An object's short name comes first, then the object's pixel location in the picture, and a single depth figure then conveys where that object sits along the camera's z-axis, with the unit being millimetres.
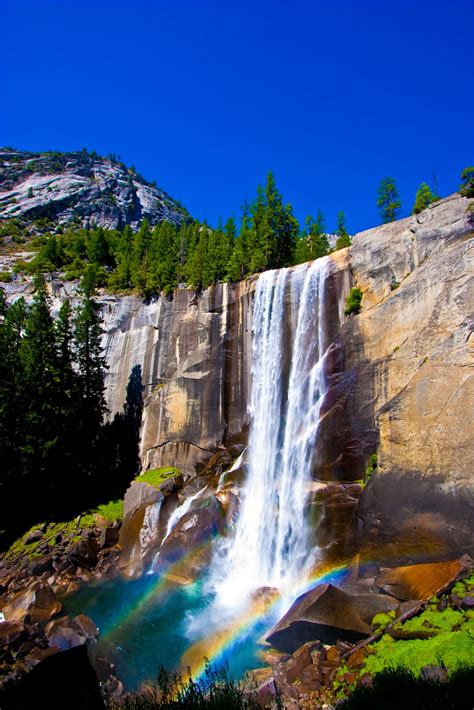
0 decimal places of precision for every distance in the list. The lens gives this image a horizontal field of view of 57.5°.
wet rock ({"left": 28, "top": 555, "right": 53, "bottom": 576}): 26344
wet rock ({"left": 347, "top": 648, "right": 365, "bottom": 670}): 12758
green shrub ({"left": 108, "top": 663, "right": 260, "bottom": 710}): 7752
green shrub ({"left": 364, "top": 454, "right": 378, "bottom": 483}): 21016
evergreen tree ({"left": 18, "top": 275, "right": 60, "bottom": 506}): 32812
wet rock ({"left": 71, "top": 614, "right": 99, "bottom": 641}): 18641
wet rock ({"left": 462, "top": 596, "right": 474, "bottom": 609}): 12844
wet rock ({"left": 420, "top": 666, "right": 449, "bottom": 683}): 9218
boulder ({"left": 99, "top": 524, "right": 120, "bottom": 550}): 29453
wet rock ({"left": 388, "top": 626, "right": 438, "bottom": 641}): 12312
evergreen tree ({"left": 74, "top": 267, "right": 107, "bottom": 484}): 36688
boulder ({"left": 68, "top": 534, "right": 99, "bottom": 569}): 27109
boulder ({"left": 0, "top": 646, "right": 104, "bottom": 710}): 13492
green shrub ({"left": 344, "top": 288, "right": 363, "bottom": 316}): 26125
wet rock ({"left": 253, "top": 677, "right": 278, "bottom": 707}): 12219
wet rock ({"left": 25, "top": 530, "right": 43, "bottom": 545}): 30594
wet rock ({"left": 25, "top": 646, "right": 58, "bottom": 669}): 16422
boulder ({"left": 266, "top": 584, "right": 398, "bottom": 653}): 14852
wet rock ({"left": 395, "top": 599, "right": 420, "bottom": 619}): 14056
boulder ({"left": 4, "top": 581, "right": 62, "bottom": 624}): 20453
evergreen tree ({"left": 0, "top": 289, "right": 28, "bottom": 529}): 32188
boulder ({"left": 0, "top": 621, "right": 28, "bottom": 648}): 17791
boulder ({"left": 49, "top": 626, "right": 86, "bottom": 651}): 17844
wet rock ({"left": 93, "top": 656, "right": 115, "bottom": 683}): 15766
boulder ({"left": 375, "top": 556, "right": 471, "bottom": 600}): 14523
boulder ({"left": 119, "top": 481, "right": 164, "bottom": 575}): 26594
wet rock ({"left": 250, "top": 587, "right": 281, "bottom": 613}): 19953
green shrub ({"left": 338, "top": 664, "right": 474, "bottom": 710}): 8312
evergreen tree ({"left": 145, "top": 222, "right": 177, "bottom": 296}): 40559
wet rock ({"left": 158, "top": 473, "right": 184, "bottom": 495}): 30016
